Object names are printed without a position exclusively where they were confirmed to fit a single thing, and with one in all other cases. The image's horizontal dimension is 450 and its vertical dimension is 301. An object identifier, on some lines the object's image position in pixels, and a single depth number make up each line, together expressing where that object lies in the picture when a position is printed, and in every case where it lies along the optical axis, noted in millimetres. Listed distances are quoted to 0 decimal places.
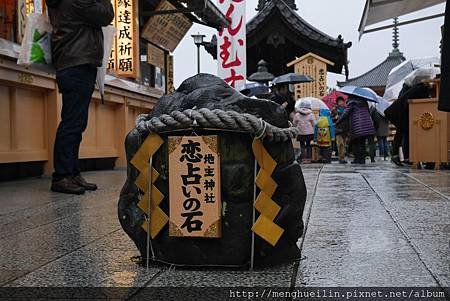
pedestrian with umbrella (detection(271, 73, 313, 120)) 12273
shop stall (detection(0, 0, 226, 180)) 6363
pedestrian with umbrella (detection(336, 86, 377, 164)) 11719
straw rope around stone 2363
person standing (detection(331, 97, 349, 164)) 13314
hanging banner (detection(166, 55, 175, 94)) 13727
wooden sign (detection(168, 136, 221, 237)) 2430
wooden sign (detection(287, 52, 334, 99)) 18344
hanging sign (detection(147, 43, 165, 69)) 12214
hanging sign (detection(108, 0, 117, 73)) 10034
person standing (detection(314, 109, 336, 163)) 13594
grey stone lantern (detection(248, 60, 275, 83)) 16344
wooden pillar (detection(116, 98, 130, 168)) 9662
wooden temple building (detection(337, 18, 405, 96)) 36750
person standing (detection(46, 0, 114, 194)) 5027
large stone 2449
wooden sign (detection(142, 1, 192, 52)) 11344
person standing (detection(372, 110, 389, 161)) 14831
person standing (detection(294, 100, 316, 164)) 14016
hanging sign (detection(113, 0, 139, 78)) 10133
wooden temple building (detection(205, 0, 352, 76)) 19125
